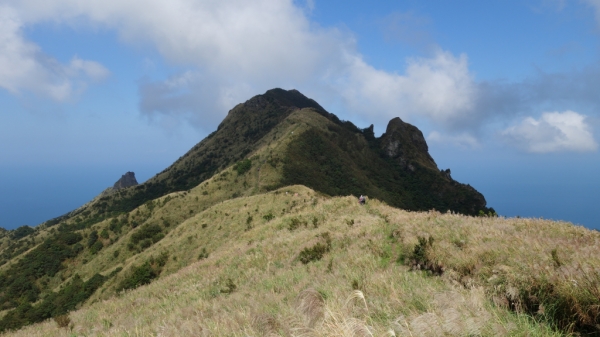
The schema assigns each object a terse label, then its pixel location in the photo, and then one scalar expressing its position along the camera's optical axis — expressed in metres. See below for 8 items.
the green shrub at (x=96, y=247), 48.57
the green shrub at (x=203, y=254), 29.02
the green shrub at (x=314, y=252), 12.86
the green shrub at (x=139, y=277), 27.87
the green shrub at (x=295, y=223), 21.79
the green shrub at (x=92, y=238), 50.76
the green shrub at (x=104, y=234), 52.25
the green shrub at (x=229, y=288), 11.77
